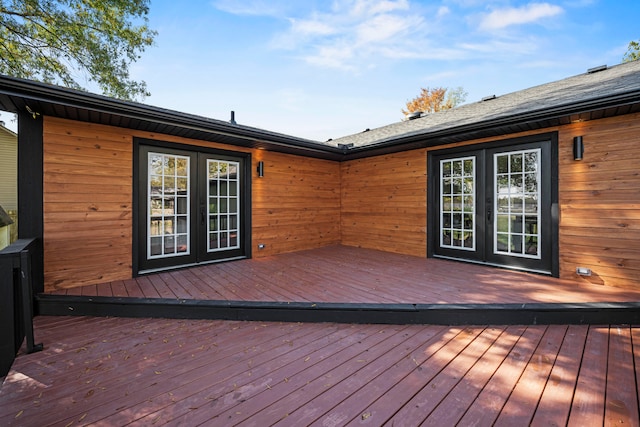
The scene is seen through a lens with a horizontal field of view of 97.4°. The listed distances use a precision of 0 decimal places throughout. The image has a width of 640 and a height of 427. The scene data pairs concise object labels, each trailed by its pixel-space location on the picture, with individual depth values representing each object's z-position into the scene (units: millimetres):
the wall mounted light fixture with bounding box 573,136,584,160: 3545
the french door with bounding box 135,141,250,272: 4031
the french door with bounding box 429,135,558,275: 3914
